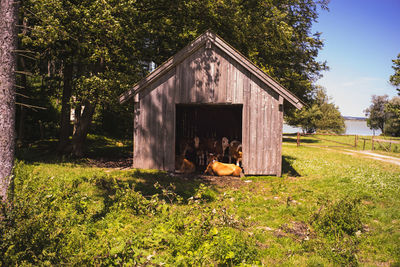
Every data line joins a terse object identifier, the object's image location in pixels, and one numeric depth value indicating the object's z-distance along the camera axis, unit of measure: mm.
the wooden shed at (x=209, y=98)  13320
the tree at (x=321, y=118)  47719
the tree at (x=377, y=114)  72694
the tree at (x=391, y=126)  56938
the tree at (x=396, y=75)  35625
